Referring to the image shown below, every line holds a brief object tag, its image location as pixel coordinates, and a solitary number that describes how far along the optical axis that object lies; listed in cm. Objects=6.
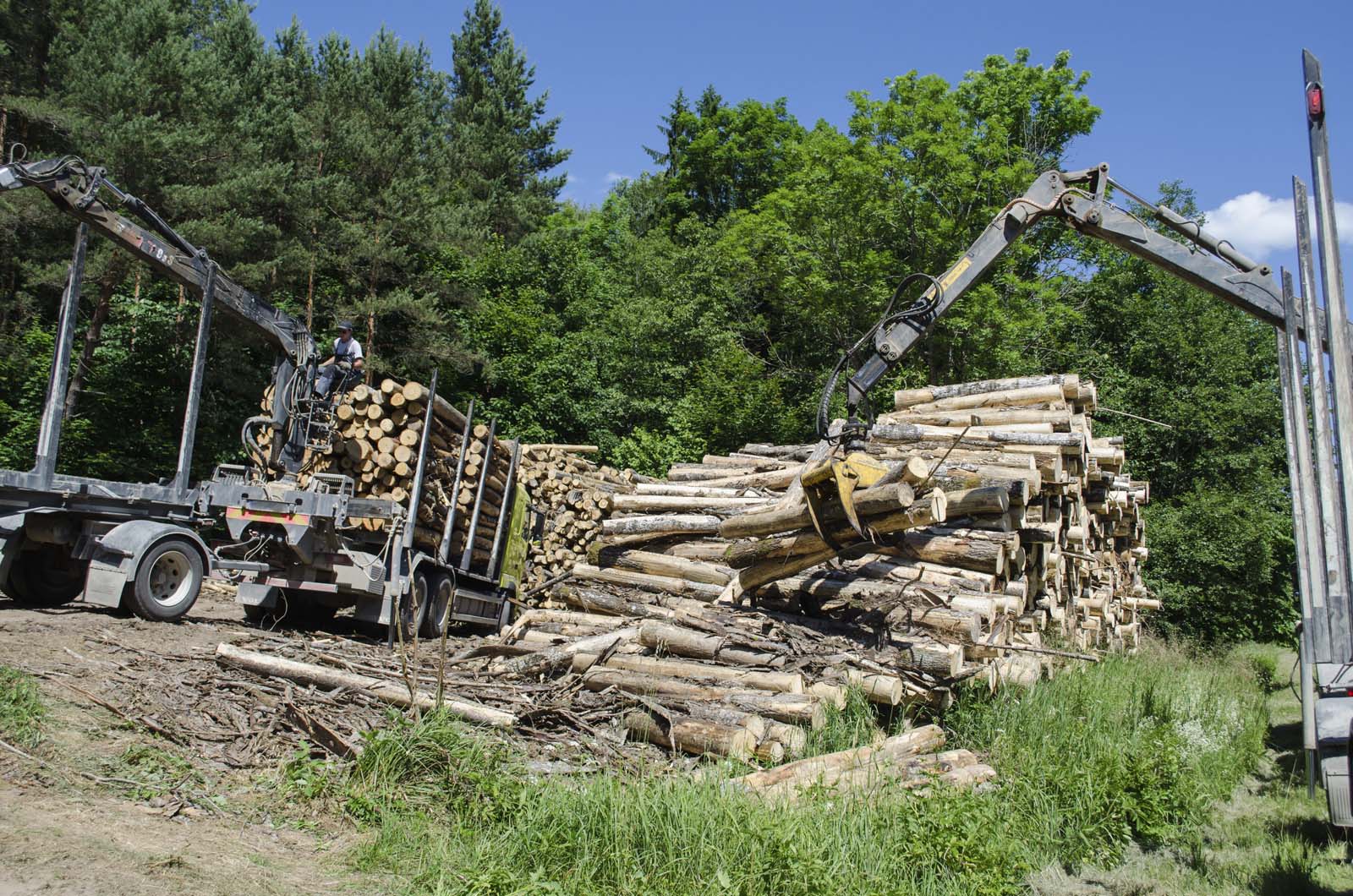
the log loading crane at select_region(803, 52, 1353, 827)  416
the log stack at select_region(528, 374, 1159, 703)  811
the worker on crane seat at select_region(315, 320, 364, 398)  1117
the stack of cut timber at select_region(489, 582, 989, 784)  611
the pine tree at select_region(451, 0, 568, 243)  3416
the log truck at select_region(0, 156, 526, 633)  998
